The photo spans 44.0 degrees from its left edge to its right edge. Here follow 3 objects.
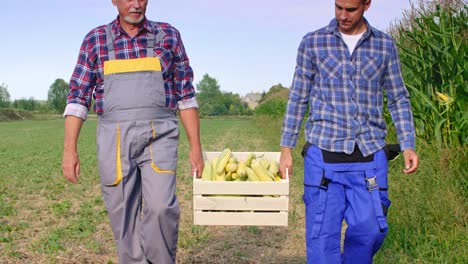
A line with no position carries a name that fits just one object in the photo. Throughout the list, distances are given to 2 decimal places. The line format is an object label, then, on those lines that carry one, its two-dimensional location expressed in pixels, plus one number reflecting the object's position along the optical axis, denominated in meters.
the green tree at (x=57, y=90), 126.57
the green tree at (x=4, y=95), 113.54
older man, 3.50
